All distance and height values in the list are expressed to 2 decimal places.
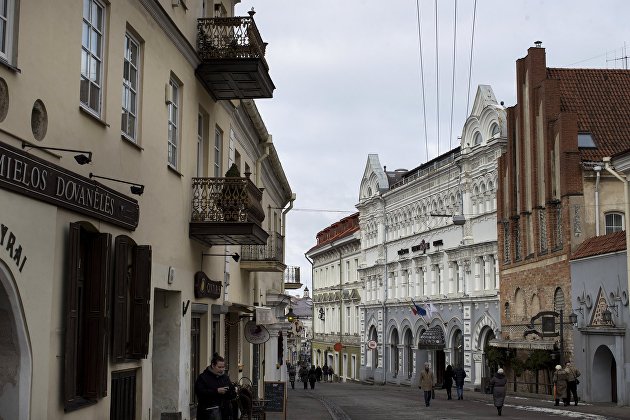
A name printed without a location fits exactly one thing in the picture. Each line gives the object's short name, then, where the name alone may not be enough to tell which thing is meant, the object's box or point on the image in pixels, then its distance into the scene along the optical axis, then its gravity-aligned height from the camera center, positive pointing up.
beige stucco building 9.63 +1.75
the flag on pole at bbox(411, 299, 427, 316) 53.03 +1.20
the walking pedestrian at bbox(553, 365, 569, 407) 32.69 -1.80
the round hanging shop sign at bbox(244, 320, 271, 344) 22.30 -0.05
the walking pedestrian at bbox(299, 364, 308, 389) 55.53 -2.59
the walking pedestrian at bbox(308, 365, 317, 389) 55.56 -2.68
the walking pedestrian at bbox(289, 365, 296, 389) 63.92 -3.05
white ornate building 49.00 +4.37
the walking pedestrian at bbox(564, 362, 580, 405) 32.88 -1.70
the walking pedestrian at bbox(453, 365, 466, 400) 38.94 -1.97
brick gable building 38.34 +5.86
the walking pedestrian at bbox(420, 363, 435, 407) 33.12 -1.80
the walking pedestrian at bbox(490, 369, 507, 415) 28.14 -1.76
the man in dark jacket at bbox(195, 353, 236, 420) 13.22 -0.83
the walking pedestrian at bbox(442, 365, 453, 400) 39.69 -1.99
